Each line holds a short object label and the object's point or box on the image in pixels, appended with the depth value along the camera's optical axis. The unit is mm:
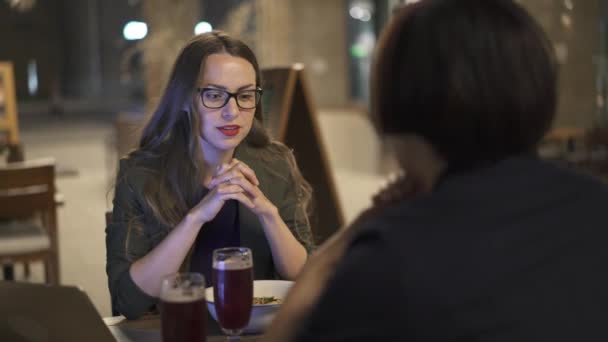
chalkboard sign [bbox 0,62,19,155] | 9372
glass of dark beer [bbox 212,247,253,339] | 2815
